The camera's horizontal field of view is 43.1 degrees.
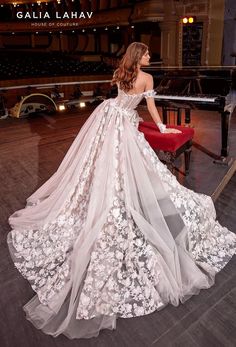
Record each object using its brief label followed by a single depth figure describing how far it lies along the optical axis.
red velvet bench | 3.04
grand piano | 3.77
